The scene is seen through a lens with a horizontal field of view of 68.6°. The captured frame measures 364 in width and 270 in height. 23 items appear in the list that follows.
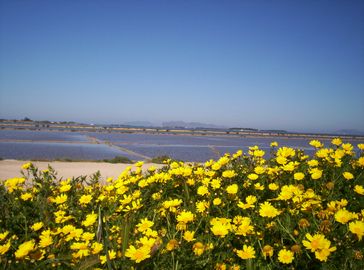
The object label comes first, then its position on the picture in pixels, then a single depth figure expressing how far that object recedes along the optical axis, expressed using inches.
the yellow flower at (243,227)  68.6
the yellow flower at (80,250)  61.3
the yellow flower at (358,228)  59.1
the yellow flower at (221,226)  67.6
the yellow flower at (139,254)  53.3
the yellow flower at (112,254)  60.4
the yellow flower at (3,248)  59.5
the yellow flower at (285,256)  63.6
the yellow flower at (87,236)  69.3
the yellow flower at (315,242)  58.8
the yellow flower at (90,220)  79.1
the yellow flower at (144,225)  73.0
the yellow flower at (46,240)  65.0
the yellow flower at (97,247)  60.6
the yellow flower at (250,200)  85.7
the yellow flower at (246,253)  63.3
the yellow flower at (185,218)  73.1
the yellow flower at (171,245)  60.4
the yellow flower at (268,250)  65.6
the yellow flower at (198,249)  64.4
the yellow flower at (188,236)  66.1
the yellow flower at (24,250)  57.1
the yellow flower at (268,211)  73.4
